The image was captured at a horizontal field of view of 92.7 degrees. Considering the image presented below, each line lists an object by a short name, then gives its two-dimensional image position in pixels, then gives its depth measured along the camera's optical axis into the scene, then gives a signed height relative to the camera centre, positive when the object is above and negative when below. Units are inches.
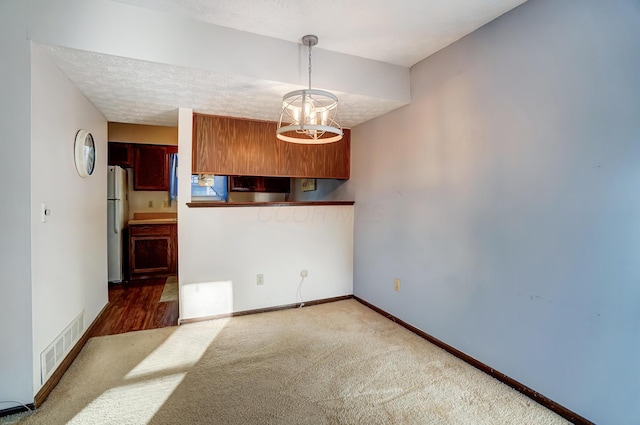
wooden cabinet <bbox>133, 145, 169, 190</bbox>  192.7 +24.9
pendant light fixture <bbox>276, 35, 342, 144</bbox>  76.9 +25.3
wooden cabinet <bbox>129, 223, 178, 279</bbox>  179.9 -26.2
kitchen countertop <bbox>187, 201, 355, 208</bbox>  121.0 +1.4
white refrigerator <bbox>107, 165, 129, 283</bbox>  167.2 -8.6
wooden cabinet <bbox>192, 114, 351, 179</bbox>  125.5 +24.9
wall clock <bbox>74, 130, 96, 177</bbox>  97.3 +18.0
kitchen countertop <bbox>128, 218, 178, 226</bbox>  179.9 -8.8
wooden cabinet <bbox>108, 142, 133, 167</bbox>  185.6 +32.3
